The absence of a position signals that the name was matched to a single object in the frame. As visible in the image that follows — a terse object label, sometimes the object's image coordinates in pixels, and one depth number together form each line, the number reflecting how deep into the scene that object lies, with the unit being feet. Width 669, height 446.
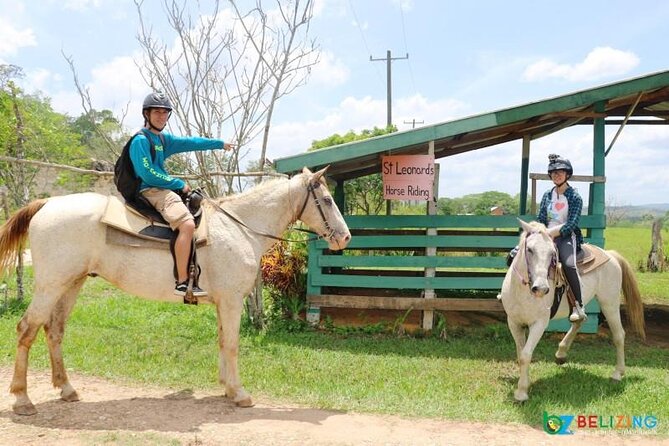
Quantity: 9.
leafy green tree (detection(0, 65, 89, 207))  30.83
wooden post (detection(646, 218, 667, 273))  52.34
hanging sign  25.04
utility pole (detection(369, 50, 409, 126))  91.20
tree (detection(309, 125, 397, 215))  63.62
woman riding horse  18.33
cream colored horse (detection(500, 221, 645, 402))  15.99
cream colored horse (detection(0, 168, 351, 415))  14.92
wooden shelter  23.31
